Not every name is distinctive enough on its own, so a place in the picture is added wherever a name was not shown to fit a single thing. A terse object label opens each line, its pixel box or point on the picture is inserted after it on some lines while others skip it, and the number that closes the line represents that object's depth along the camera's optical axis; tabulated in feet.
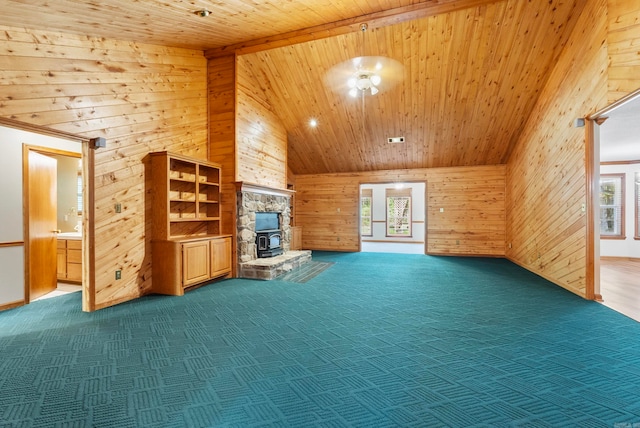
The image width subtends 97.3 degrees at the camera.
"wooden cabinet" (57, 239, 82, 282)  15.65
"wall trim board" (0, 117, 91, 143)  9.22
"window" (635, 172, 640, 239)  22.72
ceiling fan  15.90
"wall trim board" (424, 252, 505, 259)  24.99
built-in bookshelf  13.66
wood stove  19.24
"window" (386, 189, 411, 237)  40.42
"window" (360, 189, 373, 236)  41.70
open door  12.94
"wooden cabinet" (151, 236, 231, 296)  13.57
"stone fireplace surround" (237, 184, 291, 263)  17.26
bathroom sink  15.53
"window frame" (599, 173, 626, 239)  23.30
